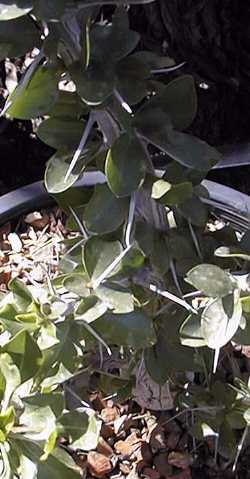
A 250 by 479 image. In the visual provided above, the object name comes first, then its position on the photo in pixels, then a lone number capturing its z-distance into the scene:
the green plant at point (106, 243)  0.65
